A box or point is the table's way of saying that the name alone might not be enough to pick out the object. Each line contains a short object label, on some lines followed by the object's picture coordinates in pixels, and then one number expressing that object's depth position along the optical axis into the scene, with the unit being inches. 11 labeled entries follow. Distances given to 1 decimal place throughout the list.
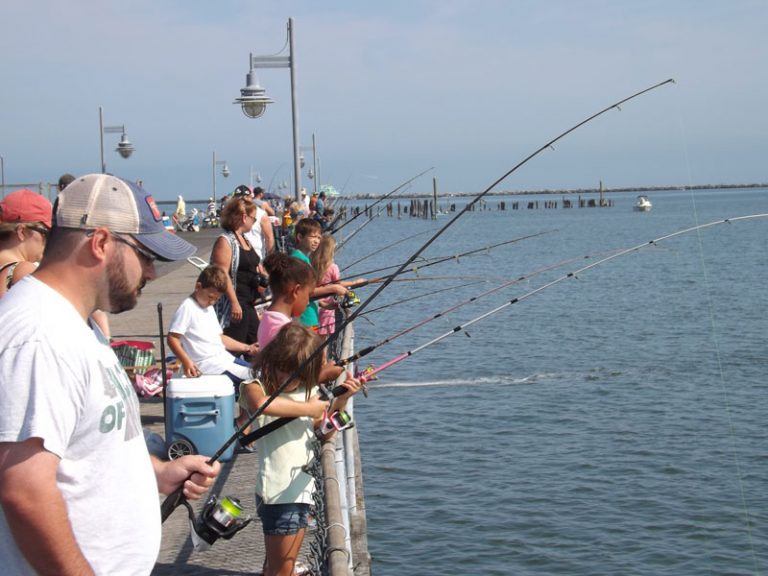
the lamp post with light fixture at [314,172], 1955.0
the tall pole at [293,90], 564.7
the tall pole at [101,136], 898.3
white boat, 5093.5
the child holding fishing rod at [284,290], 188.9
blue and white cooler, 212.1
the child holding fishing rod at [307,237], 322.9
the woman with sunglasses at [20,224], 158.6
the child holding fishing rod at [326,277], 292.4
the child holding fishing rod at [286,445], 158.6
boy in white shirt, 248.5
